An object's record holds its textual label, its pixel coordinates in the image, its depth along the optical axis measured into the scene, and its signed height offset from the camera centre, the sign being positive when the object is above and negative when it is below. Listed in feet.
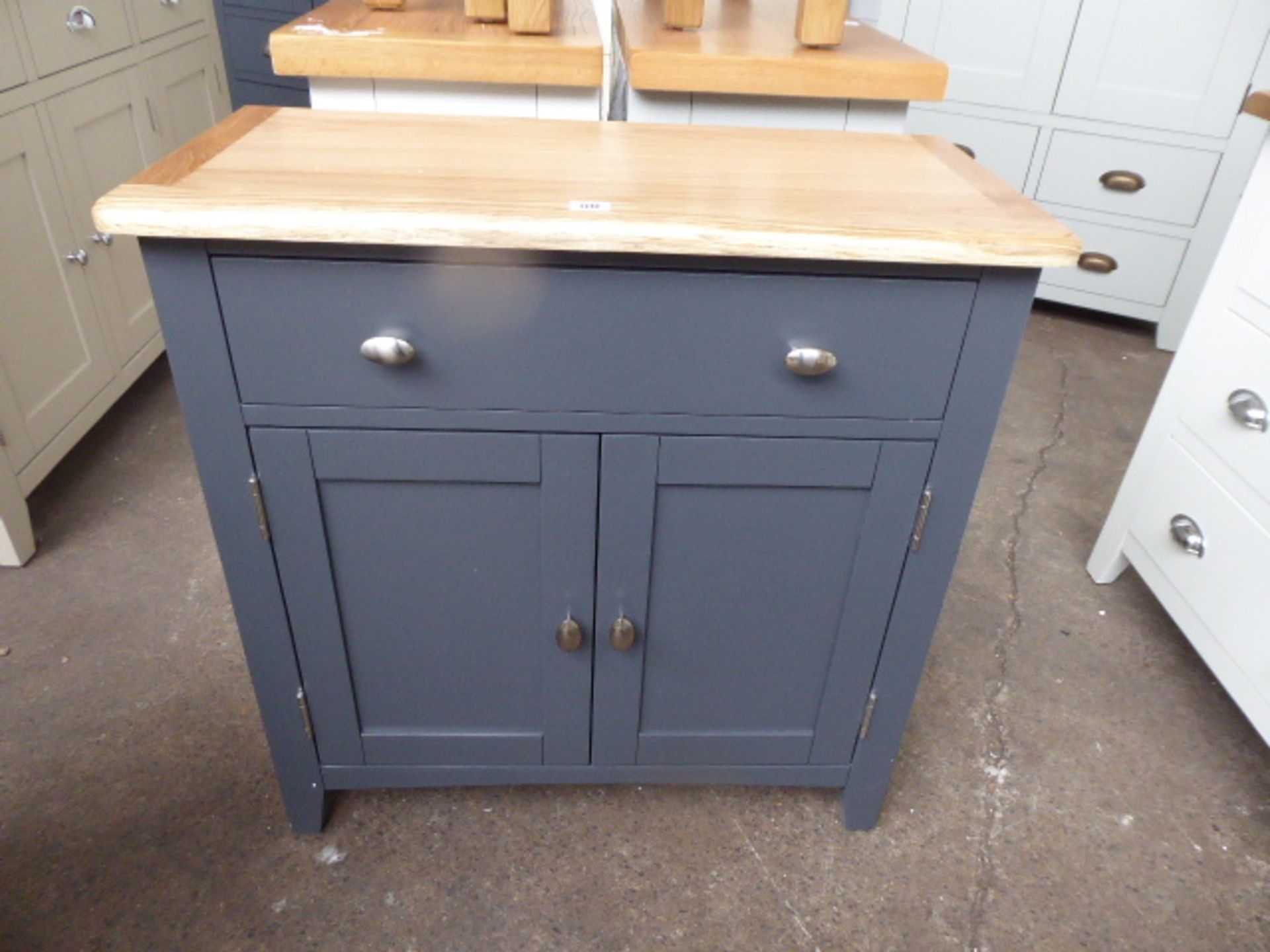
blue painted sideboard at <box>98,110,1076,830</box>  2.55 -1.55
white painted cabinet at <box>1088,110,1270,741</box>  4.25 -2.44
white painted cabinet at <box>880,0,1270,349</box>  7.39 -1.60
